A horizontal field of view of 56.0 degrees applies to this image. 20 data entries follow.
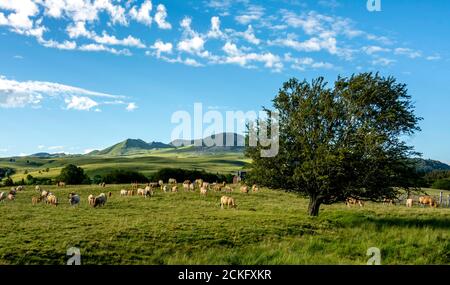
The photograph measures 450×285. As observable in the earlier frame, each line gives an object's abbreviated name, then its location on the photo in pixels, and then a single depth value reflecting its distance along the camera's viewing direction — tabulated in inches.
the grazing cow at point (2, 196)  1956.7
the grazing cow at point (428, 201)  2251.5
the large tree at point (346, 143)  1328.7
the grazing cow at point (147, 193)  2178.0
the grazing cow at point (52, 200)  1743.4
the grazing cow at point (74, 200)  1704.0
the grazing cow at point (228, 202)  1759.4
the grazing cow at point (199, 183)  2840.3
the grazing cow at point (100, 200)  1679.4
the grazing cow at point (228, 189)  2561.5
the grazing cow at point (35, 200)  1826.4
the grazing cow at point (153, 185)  2746.1
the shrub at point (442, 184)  4552.2
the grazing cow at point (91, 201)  1686.1
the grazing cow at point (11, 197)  2017.7
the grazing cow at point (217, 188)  2578.2
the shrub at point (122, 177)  4163.4
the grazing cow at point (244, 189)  2575.3
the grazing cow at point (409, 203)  2166.6
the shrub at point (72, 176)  4163.4
